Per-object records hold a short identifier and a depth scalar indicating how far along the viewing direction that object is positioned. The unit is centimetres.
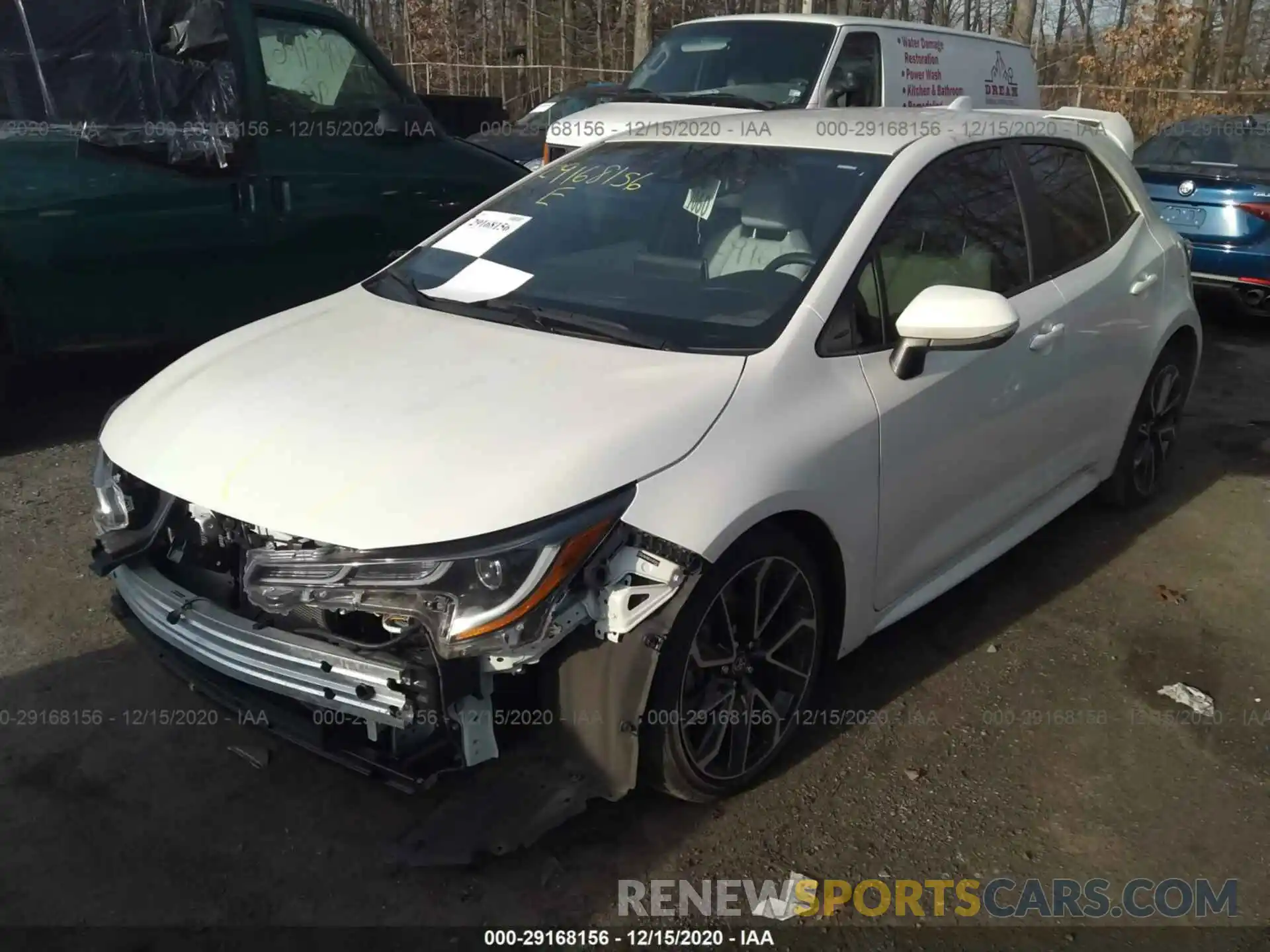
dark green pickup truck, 501
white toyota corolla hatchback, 235
